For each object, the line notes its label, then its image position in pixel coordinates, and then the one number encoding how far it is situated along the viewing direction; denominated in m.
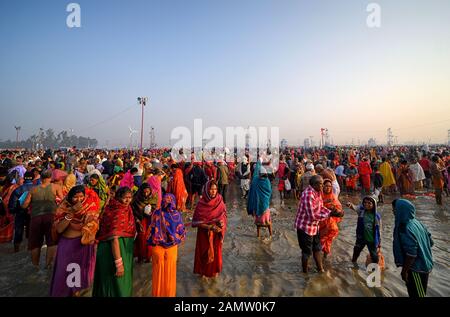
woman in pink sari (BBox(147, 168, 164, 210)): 5.45
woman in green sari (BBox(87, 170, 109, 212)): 5.02
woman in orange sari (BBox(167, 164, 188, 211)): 7.26
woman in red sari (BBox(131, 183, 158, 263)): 3.71
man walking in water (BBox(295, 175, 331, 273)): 3.73
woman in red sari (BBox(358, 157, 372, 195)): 10.62
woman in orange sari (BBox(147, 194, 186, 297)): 2.96
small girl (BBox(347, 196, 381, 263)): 3.77
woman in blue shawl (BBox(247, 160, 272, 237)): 5.41
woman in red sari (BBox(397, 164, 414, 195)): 10.00
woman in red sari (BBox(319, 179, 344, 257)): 4.32
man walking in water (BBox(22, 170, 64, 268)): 4.12
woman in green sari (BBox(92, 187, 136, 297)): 2.77
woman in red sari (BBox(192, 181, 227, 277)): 3.76
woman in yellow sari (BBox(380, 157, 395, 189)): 10.15
